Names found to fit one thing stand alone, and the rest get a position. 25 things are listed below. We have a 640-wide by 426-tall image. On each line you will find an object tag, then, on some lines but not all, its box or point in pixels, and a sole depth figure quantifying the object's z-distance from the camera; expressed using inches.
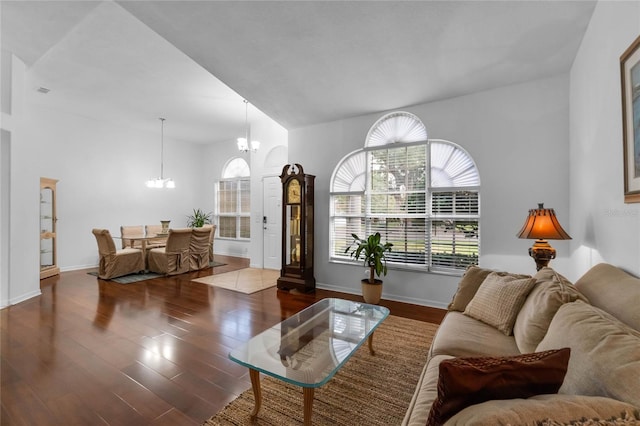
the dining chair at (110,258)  201.2
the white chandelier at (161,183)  249.1
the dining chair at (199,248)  231.3
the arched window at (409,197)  144.0
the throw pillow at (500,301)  72.9
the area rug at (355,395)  67.8
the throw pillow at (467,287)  91.4
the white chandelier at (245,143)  208.2
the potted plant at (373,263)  148.8
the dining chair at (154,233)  250.2
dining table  217.5
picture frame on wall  58.8
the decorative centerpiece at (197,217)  308.8
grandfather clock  177.2
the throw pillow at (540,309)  58.3
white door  239.5
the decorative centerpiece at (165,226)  251.8
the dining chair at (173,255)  214.4
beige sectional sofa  27.2
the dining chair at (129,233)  247.3
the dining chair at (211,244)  250.8
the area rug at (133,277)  197.6
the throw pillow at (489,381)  32.1
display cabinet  204.8
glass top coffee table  61.0
